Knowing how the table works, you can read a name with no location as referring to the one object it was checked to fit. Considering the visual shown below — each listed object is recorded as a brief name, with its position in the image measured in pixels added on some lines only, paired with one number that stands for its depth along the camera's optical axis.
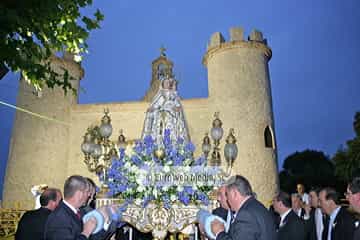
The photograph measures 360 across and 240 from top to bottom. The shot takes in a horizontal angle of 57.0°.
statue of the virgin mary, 6.62
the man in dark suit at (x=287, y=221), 4.23
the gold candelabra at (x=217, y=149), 5.79
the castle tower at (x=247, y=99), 15.18
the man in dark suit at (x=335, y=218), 4.06
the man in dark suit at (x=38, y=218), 3.56
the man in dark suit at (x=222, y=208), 4.17
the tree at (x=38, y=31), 3.43
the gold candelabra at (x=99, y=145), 6.48
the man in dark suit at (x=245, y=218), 2.48
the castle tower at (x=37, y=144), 16.12
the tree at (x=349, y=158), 16.72
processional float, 4.71
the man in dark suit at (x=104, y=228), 2.68
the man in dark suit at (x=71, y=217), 2.50
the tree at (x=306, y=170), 27.47
